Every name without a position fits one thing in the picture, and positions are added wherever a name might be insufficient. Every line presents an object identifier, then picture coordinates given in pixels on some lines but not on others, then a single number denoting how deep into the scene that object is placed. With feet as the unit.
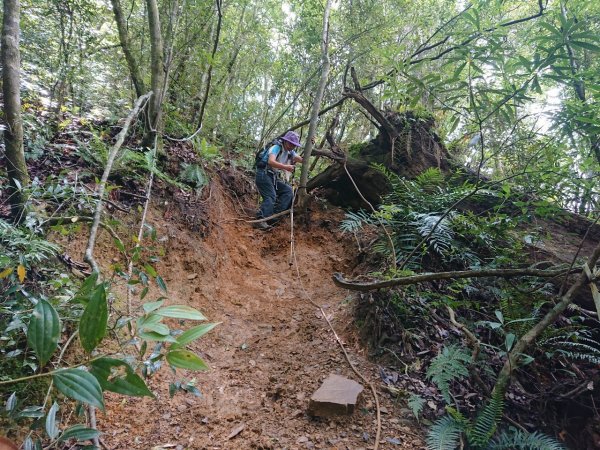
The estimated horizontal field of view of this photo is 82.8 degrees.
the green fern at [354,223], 15.85
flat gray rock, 8.40
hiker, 20.63
